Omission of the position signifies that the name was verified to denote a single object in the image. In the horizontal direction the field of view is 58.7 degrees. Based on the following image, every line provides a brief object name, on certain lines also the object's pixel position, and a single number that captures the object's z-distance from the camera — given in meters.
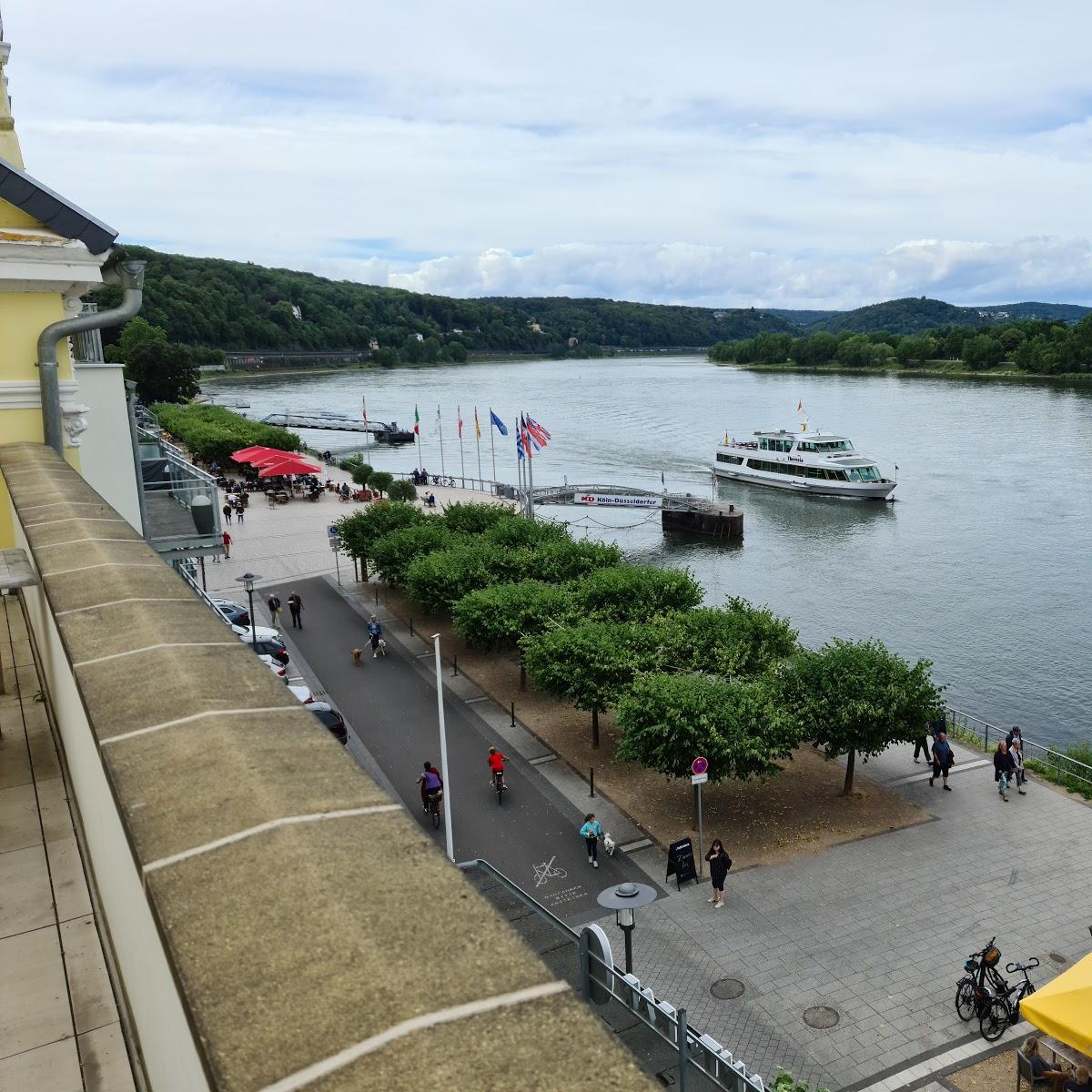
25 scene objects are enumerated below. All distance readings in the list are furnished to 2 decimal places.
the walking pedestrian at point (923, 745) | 19.25
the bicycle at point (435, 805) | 17.84
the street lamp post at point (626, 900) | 11.41
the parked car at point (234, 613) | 27.16
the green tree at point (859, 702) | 17.59
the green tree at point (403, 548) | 31.62
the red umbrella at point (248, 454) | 58.75
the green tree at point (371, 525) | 34.56
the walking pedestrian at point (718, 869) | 14.79
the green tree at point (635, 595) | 23.83
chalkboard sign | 15.38
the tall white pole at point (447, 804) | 15.37
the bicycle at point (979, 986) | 11.91
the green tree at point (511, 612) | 23.70
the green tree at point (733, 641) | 20.45
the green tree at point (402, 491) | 56.19
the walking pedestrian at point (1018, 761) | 18.94
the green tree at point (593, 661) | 20.06
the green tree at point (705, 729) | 16.78
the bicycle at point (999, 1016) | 11.91
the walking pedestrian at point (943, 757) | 19.05
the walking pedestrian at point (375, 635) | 27.47
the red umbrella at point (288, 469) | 54.38
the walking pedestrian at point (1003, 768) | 18.69
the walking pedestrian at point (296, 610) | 30.31
